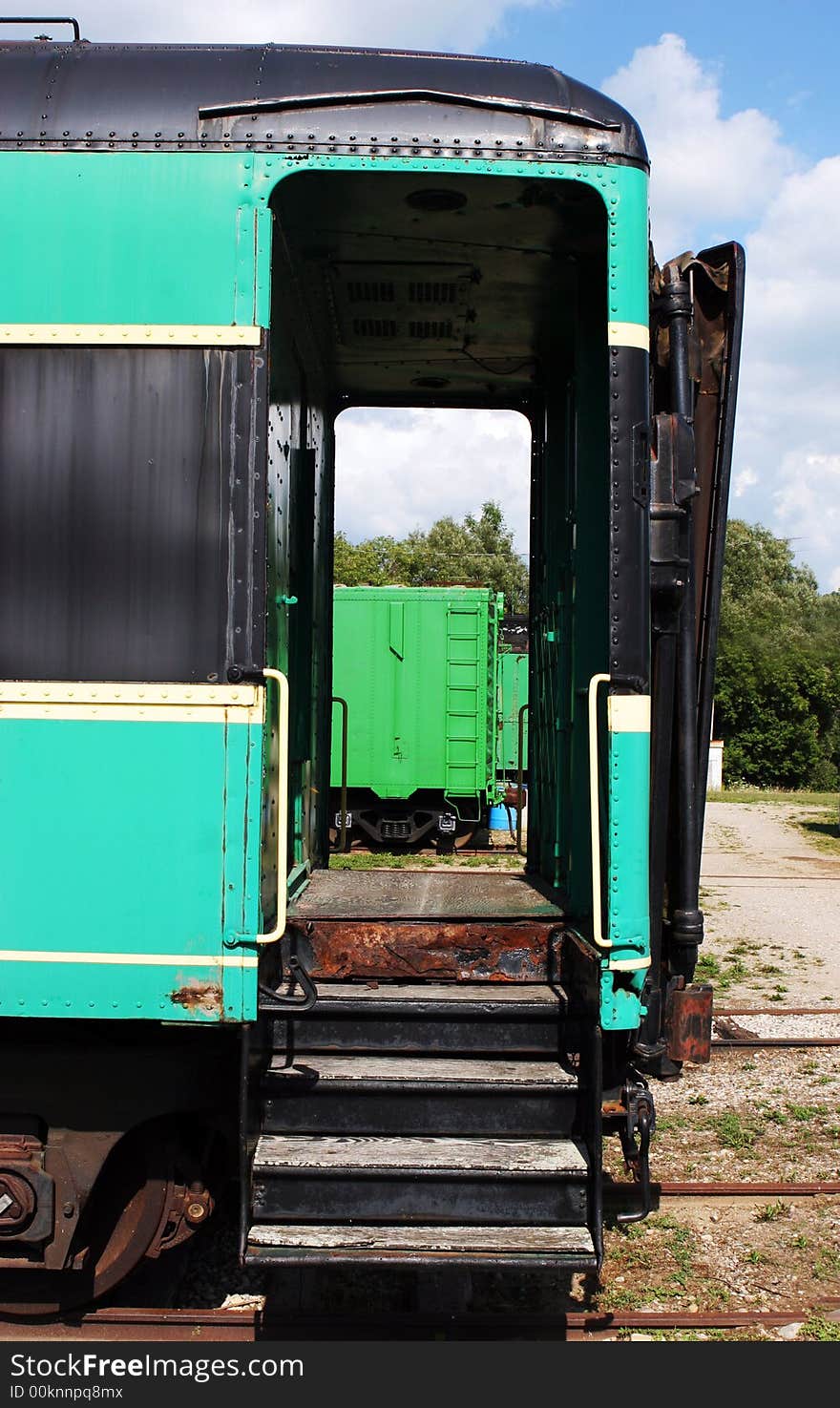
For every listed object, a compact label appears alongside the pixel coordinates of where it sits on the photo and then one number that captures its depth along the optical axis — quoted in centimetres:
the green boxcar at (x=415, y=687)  1477
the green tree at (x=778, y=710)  3222
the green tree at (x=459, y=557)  4925
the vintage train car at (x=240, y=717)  304
